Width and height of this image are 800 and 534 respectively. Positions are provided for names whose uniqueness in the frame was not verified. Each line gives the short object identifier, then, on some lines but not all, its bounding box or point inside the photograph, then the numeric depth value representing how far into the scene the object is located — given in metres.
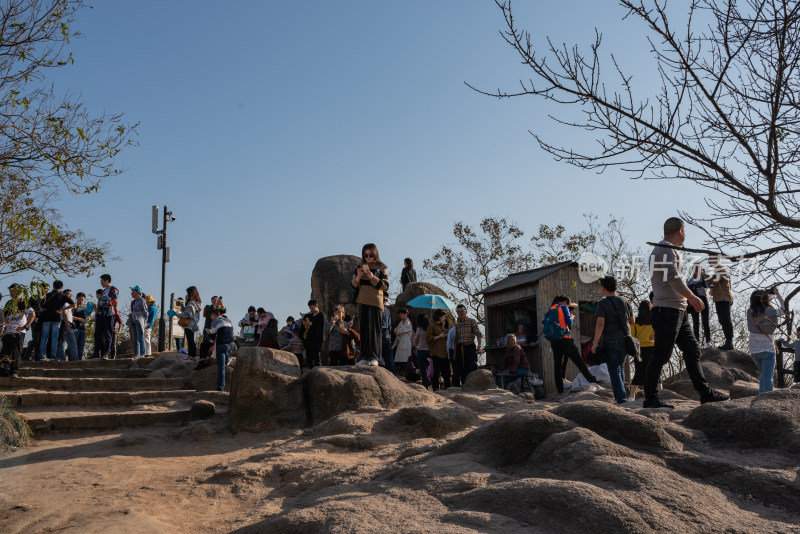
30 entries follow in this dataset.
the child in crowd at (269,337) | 13.30
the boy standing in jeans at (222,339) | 9.88
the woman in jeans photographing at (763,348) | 7.47
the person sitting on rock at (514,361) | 11.20
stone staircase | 8.38
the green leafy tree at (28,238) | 5.73
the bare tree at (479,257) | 29.59
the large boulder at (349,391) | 7.73
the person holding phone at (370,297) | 8.96
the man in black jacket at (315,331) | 12.07
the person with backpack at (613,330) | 7.85
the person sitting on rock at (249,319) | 15.41
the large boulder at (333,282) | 21.11
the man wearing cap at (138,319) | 13.41
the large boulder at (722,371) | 11.30
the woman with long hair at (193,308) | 12.55
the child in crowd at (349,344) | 12.07
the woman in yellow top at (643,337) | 8.83
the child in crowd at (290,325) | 15.47
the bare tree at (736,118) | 3.07
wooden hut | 14.69
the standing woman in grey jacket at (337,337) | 11.96
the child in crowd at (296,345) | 13.41
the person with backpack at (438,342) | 11.75
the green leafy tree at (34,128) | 7.51
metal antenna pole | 18.81
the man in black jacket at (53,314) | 12.62
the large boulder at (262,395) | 7.62
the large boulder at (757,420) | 4.79
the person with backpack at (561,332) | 10.01
